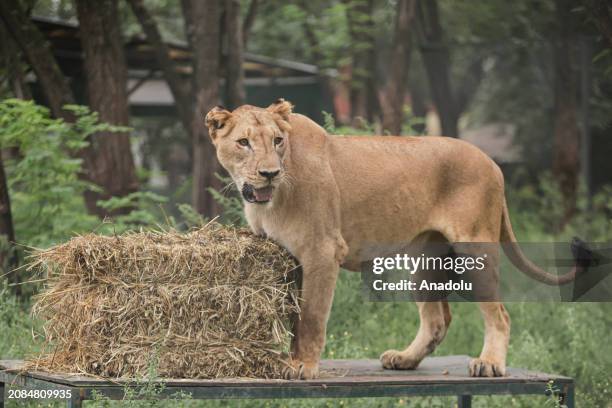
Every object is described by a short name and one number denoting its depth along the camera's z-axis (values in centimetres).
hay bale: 981
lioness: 1002
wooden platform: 941
